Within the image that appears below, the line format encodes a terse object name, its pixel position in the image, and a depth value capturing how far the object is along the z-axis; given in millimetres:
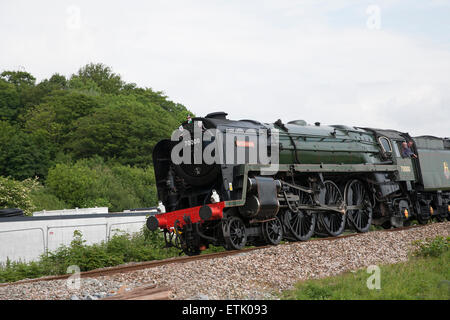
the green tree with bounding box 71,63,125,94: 71375
